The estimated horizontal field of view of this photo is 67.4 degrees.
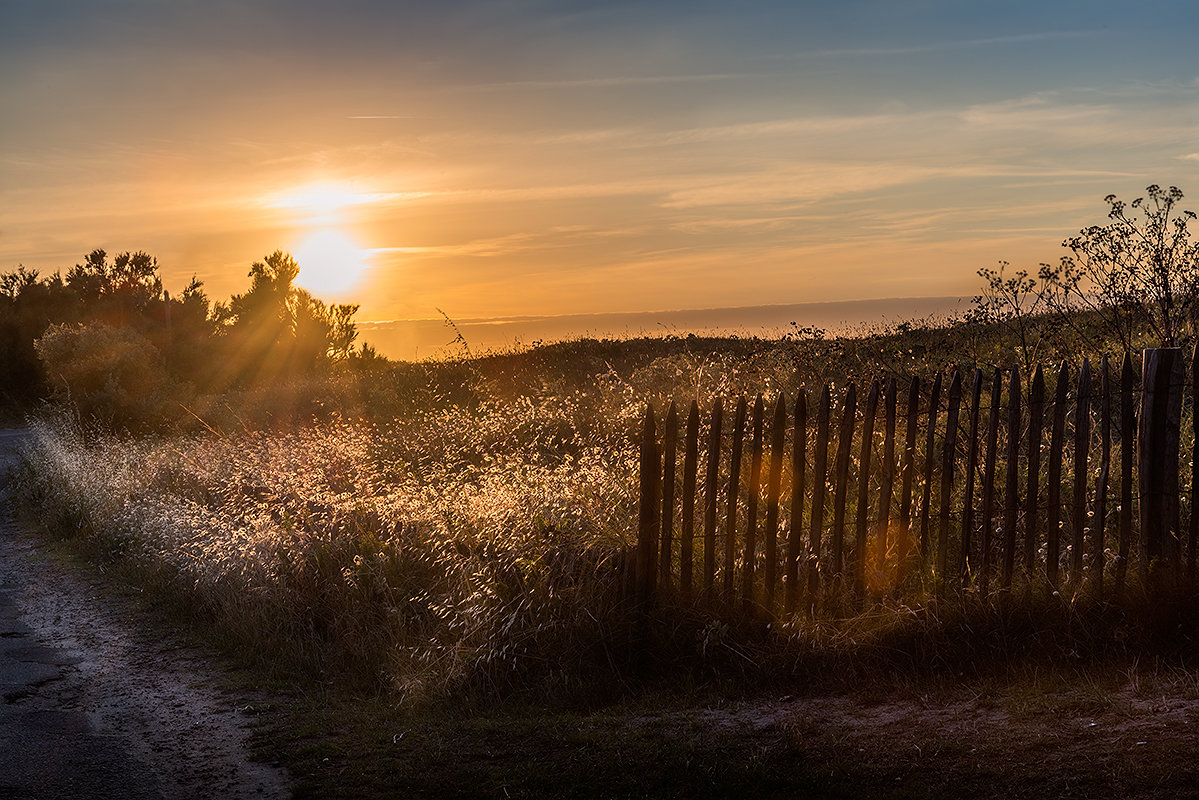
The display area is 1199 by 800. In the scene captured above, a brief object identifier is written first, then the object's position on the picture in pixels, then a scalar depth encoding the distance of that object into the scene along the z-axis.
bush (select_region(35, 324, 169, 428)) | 23.62
